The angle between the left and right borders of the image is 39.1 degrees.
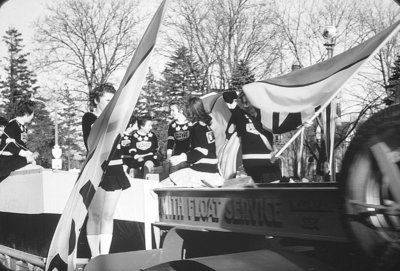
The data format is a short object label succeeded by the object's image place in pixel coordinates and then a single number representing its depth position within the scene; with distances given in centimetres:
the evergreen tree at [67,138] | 5850
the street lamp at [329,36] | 1145
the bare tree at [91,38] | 2570
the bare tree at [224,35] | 2278
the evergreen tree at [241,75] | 2023
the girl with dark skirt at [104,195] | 549
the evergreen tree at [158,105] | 2744
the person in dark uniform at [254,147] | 660
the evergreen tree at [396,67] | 1696
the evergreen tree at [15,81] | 3419
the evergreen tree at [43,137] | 5712
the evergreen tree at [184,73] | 2325
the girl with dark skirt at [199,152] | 627
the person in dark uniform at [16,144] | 735
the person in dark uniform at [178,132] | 840
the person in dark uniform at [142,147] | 1080
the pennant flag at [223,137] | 709
